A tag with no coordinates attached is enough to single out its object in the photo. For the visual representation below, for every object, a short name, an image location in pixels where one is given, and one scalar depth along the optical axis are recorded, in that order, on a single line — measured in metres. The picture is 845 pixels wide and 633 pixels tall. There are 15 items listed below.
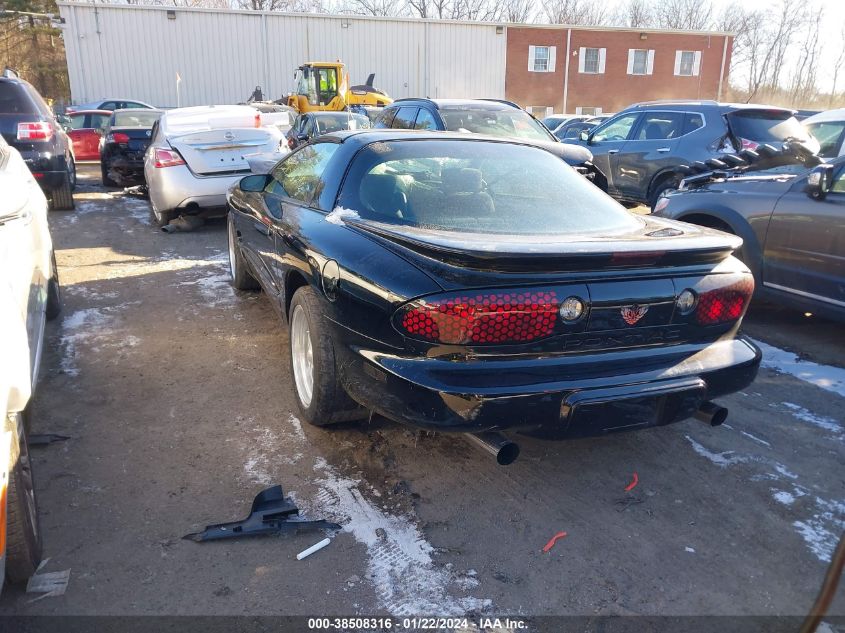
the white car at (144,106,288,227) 7.93
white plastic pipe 2.55
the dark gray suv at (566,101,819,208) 8.45
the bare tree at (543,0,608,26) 53.69
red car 15.81
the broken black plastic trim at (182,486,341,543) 2.64
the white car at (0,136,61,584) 1.94
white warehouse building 26.86
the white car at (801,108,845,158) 7.93
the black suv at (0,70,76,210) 8.23
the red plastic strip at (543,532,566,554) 2.62
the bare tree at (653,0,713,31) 55.41
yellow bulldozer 22.50
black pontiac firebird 2.50
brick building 32.69
